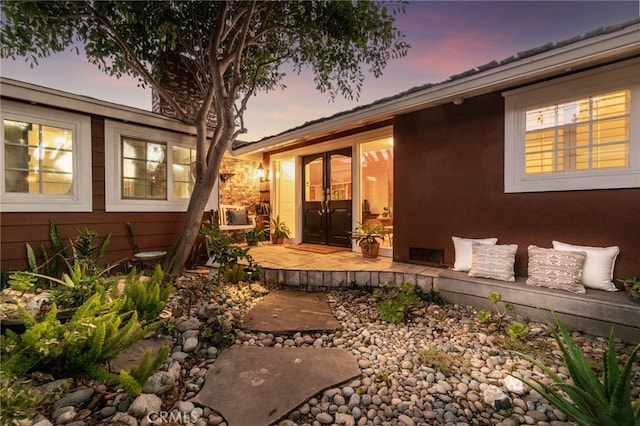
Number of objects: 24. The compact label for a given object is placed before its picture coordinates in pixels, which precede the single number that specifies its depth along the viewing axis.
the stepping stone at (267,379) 1.61
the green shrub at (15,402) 1.23
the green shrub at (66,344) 1.57
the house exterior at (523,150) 2.72
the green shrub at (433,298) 3.32
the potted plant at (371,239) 4.71
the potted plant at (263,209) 6.98
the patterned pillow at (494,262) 3.11
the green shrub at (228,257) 3.77
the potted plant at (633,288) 2.39
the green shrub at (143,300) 2.33
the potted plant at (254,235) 5.96
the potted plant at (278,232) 6.64
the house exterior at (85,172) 3.40
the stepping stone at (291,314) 2.72
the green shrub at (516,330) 2.35
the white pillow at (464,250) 3.45
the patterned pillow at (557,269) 2.69
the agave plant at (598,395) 1.21
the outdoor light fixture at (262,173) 7.07
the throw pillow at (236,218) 6.50
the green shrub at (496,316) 2.58
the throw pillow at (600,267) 2.71
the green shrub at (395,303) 2.85
